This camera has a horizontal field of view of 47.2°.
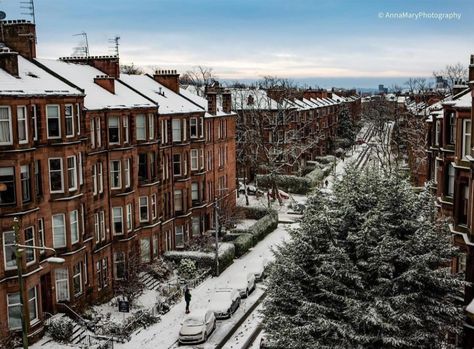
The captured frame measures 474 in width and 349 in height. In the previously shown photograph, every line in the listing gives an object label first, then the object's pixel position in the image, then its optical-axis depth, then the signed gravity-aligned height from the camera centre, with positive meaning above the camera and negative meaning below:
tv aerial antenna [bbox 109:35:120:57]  41.19 +4.90
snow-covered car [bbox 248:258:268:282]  37.12 -11.72
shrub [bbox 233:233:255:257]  42.22 -10.85
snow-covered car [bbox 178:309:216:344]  27.31 -11.22
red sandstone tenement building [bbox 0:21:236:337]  26.14 -3.85
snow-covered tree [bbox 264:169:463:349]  18.34 -6.12
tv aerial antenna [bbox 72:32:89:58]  41.22 +4.47
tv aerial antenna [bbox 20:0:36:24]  33.58 +6.28
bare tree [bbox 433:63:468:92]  100.09 +5.55
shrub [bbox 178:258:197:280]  37.06 -11.16
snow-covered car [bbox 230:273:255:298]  34.38 -11.79
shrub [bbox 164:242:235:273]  38.66 -10.77
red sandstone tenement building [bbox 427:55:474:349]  21.14 -3.86
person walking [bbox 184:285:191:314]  31.36 -10.96
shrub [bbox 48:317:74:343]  26.67 -10.84
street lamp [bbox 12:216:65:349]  16.34 -4.60
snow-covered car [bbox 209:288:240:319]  30.70 -11.35
